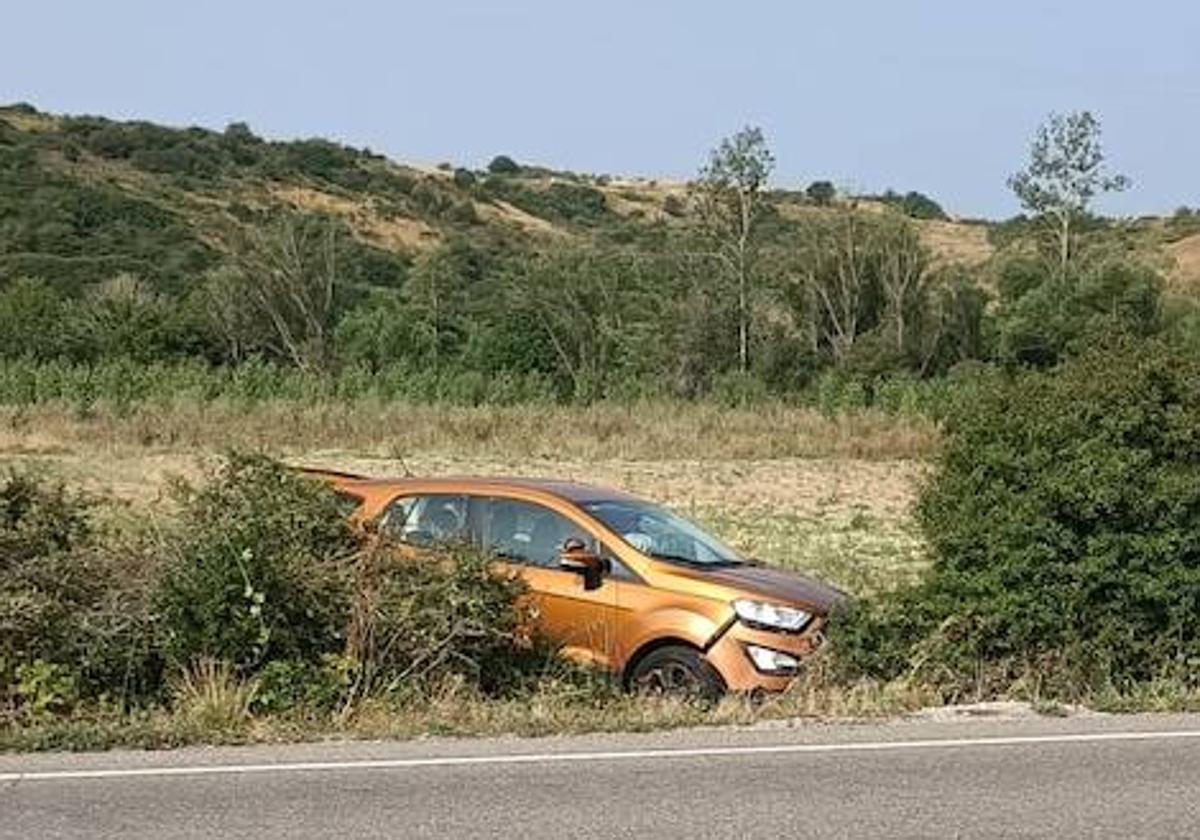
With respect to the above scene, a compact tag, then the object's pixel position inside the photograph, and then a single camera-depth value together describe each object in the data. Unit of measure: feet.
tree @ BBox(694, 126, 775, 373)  248.32
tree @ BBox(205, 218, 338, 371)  257.50
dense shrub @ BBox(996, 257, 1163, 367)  214.48
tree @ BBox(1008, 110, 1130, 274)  243.19
